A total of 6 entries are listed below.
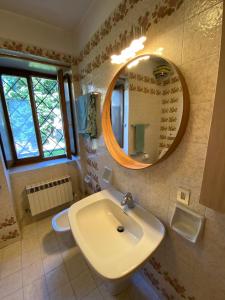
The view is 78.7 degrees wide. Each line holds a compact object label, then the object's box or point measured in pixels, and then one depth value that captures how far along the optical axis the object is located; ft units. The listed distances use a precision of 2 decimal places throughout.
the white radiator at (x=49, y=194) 5.82
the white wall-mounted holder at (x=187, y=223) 2.32
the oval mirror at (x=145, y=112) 2.38
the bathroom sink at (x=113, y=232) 2.24
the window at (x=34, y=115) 5.99
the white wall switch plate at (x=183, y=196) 2.47
